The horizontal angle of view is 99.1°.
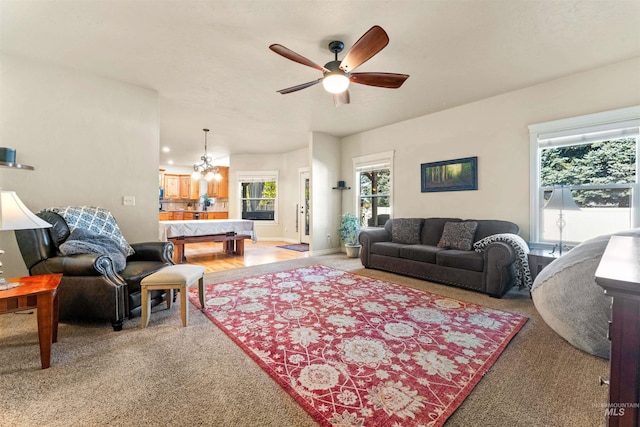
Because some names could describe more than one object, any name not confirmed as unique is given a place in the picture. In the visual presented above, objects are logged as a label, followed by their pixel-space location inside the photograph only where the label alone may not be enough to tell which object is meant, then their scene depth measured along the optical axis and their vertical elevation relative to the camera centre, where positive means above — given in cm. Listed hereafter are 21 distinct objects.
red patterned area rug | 148 -103
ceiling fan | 210 +129
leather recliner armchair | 225 -59
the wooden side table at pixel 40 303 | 169 -60
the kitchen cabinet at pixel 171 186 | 996 +84
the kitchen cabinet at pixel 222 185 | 952 +85
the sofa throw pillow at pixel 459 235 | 384 -37
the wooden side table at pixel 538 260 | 295 -55
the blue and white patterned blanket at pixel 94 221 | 266 -12
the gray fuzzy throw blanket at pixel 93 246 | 239 -34
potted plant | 574 -53
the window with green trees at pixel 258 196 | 855 +42
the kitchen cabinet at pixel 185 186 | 1021 +86
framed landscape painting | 427 +58
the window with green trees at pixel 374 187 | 562 +48
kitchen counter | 976 -21
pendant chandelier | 629 +92
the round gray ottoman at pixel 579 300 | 183 -63
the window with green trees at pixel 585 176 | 305 +42
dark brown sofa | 319 -64
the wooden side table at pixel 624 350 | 67 -35
